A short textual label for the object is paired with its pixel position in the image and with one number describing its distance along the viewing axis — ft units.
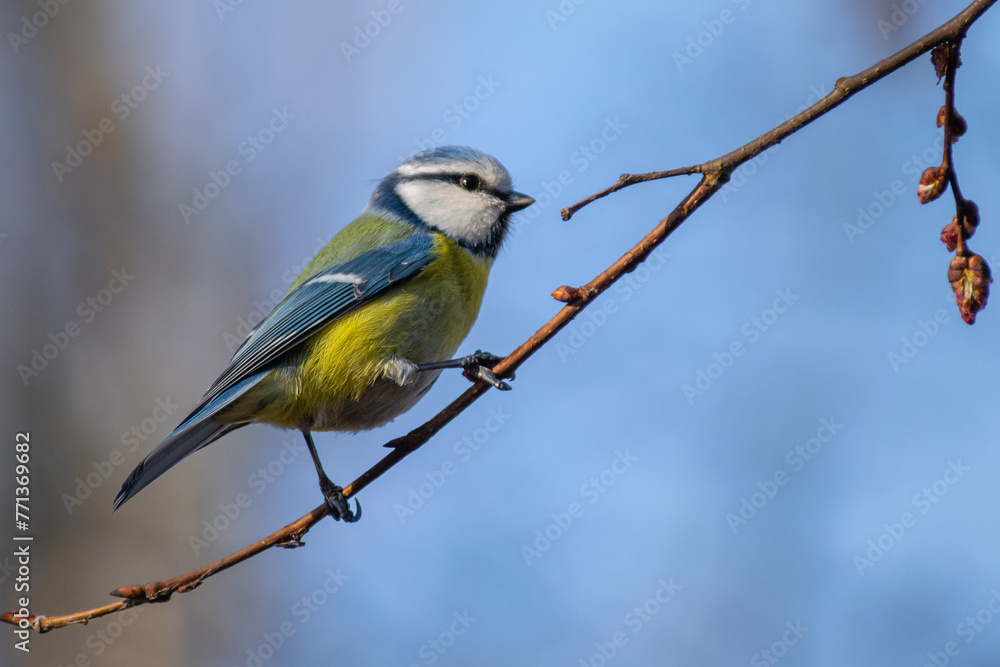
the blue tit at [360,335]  12.75
